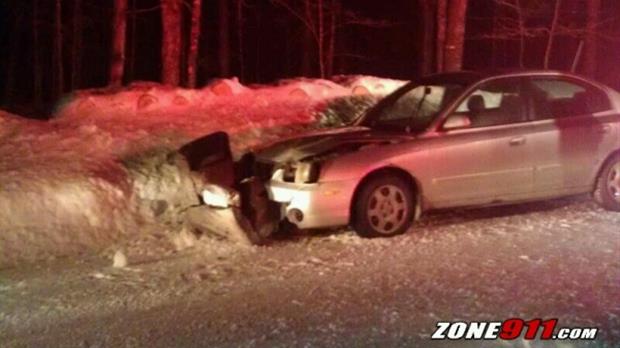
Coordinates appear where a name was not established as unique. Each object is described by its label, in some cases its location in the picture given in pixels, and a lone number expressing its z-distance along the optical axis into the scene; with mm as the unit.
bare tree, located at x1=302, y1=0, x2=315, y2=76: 30425
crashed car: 8172
